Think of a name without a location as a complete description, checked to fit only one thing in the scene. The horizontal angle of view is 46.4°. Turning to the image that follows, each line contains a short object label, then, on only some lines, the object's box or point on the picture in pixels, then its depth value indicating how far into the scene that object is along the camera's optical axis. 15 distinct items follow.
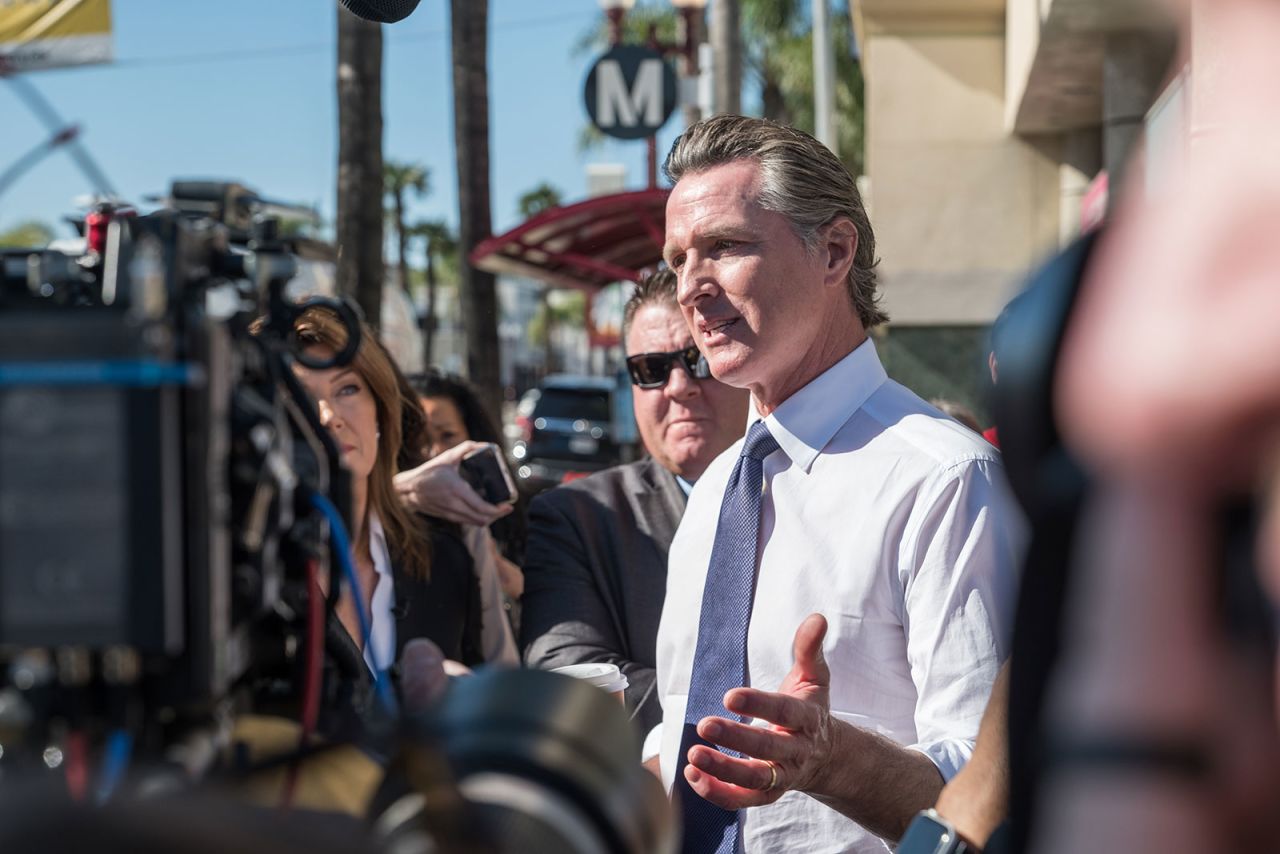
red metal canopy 12.02
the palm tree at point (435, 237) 68.12
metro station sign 13.33
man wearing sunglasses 3.88
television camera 0.96
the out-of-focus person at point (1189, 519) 0.84
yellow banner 8.59
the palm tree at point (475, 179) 12.85
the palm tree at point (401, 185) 63.81
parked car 19.45
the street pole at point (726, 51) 15.31
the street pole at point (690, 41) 16.31
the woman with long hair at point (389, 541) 3.95
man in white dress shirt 2.11
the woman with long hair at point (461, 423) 6.06
